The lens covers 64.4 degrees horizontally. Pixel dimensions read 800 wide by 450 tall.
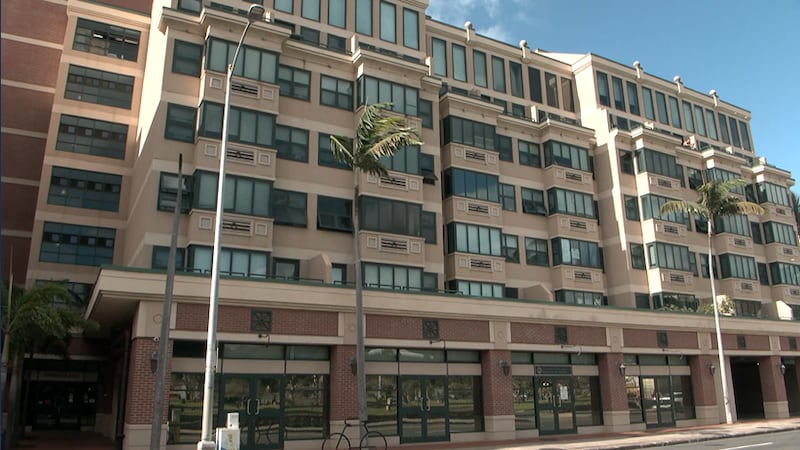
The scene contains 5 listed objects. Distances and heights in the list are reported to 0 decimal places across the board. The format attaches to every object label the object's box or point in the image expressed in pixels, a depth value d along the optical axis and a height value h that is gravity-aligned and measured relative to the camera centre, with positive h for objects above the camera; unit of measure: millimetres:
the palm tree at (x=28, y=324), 22625 +2617
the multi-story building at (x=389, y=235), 23141 +8235
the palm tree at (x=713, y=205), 37812 +10739
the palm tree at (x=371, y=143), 22688 +8779
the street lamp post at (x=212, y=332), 15412 +1592
